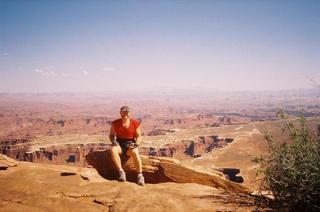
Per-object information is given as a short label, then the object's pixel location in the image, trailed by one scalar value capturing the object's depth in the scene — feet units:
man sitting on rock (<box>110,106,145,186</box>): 25.04
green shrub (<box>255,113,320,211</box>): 17.16
